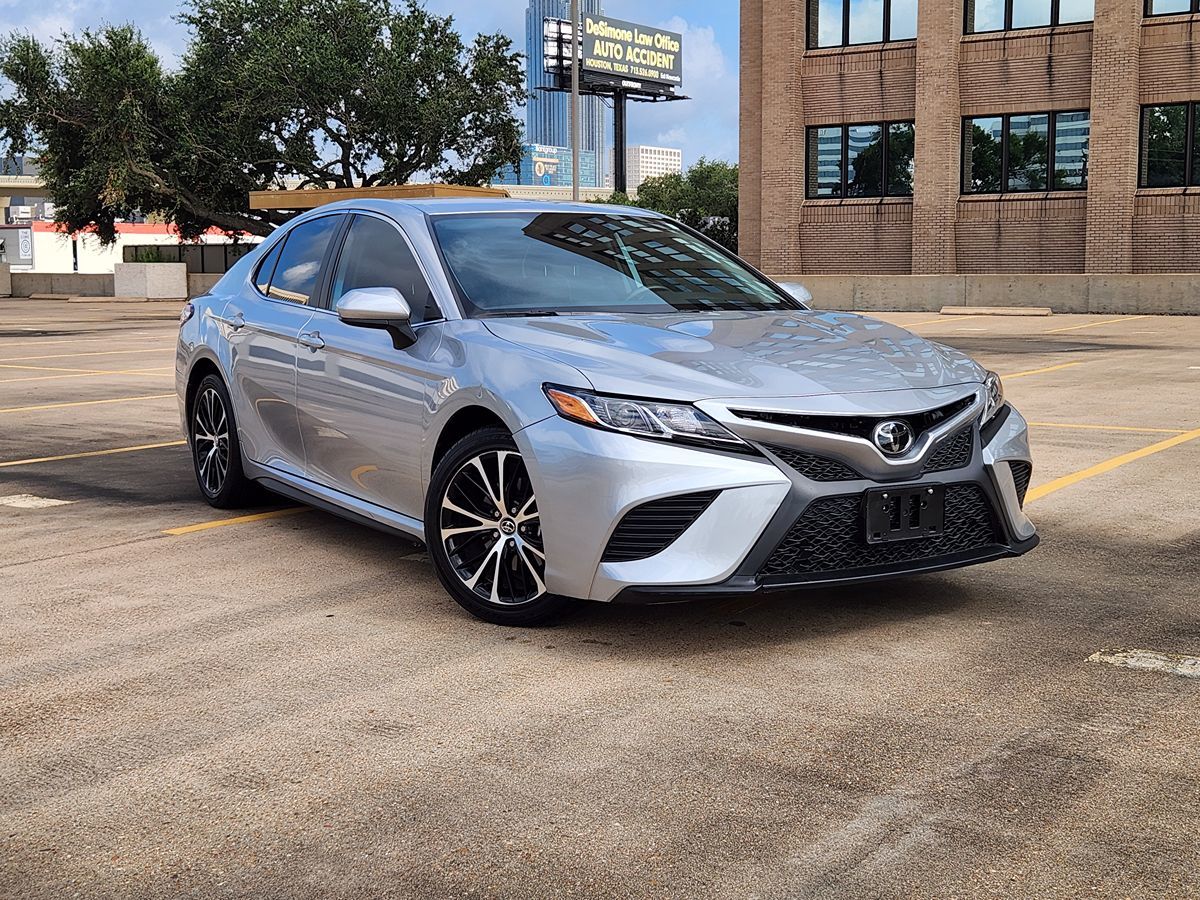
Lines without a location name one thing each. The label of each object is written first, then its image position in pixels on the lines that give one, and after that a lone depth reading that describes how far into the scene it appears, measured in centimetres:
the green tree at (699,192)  10788
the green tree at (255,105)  4578
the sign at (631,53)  10162
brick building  3428
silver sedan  476
